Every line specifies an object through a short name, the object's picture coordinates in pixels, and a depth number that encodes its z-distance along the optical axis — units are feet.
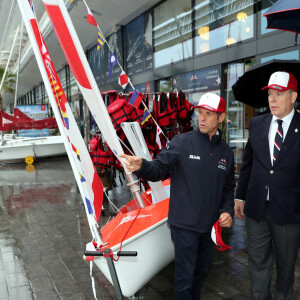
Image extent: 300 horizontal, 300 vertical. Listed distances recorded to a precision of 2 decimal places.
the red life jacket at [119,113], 14.84
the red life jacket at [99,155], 17.63
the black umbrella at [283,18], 9.98
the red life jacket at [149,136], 16.80
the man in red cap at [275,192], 7.53
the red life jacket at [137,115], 15.37
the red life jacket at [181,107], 16.87
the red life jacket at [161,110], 16.69
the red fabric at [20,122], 39.34
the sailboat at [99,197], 6.63
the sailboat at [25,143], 40.01
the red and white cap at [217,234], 7.23
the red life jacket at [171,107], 16.75
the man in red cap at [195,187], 7.59
